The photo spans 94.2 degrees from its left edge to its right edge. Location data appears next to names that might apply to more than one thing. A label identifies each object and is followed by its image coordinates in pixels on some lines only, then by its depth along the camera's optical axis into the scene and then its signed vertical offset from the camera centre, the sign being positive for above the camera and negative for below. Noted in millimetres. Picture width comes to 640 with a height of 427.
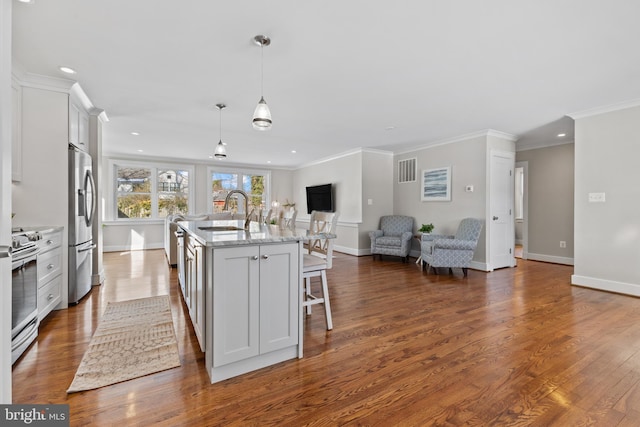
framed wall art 5742 +536
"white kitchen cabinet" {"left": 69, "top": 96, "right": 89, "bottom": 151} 3258 +1022
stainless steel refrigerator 3186 -121
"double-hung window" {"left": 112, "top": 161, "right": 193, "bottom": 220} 7559 +553
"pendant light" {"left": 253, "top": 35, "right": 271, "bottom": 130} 2434 +783
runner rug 1895 -1043
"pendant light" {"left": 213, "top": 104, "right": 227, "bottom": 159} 4031 +817
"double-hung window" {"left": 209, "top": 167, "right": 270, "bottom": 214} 8734 +775
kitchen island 1826 -578
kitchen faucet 2717 -92
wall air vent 6490 +929
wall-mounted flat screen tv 7660 +360
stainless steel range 2086 -611
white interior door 5113 +30
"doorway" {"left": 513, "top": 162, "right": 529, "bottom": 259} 6285 -47
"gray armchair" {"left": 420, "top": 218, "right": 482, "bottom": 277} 4750 -609
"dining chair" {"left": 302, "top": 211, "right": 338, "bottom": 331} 2547 -424
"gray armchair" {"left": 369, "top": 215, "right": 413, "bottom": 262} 5898 -516
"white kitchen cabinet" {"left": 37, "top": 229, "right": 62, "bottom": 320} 2664 -584
